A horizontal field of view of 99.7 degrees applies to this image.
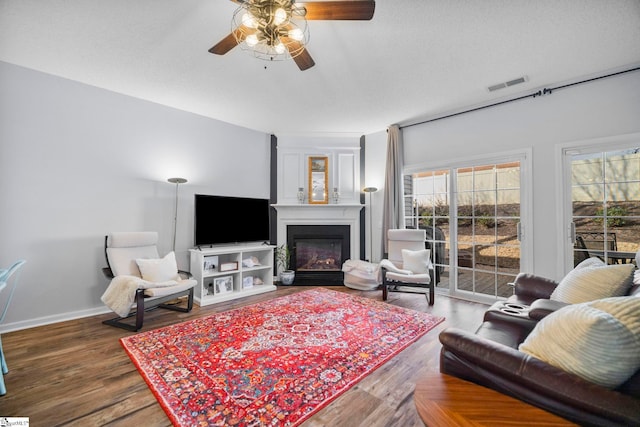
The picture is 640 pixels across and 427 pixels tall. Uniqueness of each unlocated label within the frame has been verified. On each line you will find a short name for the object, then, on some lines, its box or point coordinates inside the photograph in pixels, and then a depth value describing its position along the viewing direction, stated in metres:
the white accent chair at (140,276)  2.70
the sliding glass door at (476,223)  3.57
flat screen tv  3.81
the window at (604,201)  2.84
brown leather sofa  0.85
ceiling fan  1.68
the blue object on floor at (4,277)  1.66
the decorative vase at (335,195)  4.91
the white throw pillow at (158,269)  3.05
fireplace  4.90
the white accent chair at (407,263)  3.60
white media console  3.63
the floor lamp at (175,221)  3.87
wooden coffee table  0.91
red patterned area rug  1.59
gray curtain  4.46
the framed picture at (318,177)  4.93
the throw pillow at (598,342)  0.89
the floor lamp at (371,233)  4.98
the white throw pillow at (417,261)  3.86
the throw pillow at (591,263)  2.01
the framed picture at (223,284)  3.77
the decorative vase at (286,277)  4.59
